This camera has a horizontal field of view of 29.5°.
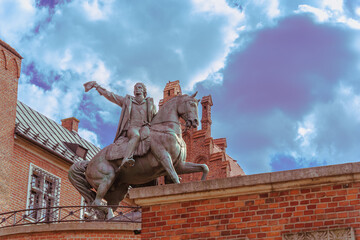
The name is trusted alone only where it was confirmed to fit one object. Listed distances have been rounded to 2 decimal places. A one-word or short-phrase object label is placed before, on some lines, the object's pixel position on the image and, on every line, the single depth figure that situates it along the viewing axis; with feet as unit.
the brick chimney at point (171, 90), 112.16
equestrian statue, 52.06
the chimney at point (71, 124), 113.70
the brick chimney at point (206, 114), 110.42
